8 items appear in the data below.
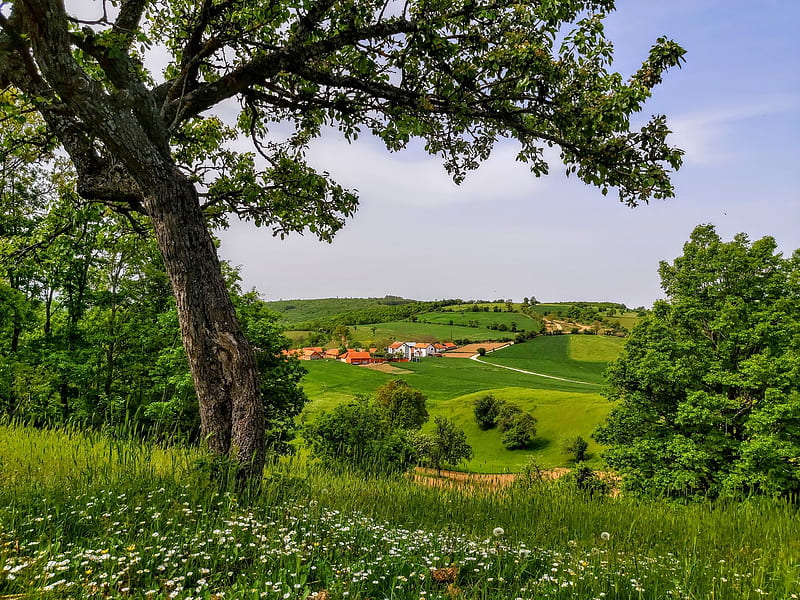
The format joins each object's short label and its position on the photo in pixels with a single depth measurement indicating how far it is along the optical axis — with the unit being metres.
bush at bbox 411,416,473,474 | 47.06
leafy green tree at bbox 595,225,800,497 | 20.30
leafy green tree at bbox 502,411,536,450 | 60.69
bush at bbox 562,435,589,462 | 52.03
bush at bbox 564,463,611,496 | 7.12
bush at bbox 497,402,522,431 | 63.94
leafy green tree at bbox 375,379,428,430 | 60.09
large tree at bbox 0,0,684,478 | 4.98
